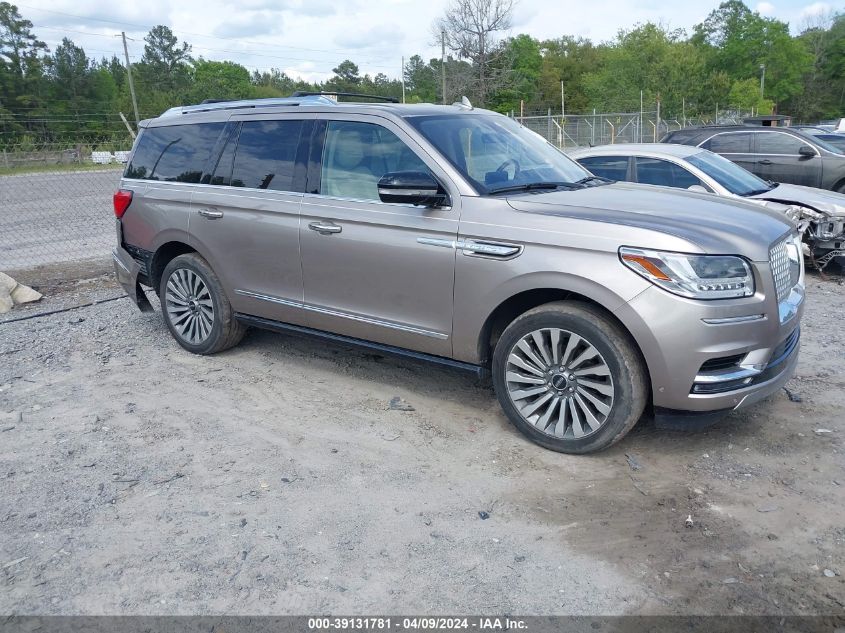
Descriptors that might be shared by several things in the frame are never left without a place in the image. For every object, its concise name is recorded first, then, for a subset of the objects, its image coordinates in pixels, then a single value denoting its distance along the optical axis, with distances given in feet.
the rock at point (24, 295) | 26.32
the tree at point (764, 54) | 273.33
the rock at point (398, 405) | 16.81
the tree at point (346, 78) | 236.10
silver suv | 12.82
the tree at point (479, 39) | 178.70
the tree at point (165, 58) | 261.03
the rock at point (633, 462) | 13.85
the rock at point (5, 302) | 25.46
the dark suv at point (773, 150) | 40.27
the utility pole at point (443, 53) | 145.97
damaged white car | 27.58
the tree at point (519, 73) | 189.41
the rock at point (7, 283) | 26.09
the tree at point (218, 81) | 215.31
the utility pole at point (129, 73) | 146.86
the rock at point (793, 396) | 16.53
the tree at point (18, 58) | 160.68
